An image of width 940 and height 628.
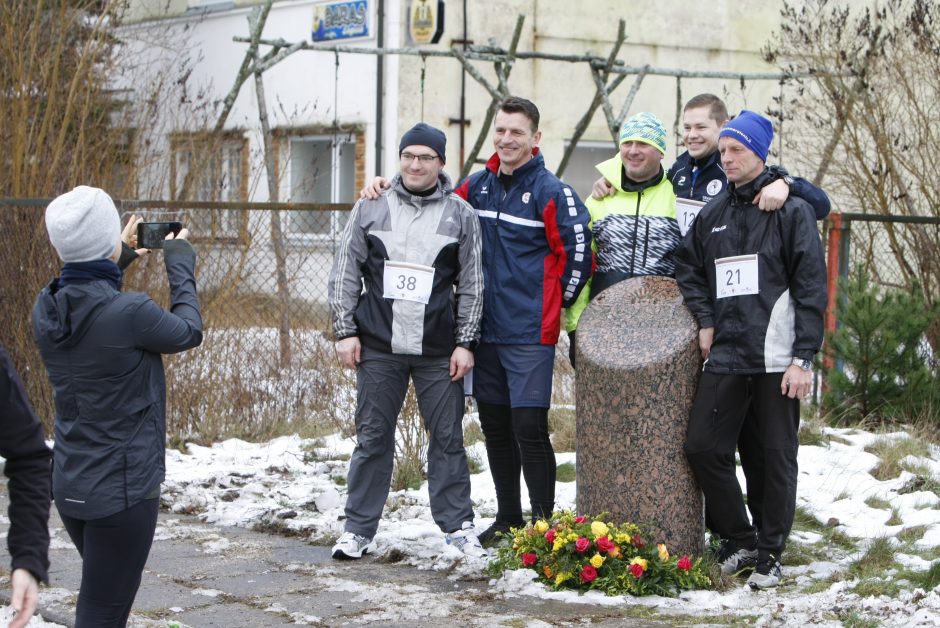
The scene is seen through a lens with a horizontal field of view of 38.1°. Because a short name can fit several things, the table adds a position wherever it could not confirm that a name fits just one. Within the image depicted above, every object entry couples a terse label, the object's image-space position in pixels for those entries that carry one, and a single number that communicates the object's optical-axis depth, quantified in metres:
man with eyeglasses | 5.92
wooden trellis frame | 12.51
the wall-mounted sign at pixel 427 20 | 15.47
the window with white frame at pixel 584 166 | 18.45
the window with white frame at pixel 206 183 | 9.63
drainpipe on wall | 15.78
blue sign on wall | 16.00
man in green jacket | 5.85
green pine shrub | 8.51
